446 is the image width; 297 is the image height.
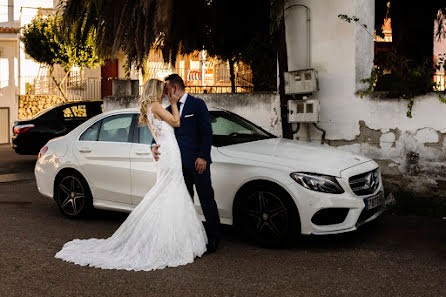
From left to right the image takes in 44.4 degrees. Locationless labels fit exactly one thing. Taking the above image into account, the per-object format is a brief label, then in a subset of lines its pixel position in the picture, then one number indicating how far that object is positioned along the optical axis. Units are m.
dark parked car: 13.24
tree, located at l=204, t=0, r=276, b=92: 10.84
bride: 5.23
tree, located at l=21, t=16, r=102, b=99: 23.34
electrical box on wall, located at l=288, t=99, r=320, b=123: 8.59
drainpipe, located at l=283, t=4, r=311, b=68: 9.09
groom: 5.38
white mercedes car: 5.41
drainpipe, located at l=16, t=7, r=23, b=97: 25.60
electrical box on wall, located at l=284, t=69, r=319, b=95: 8.66
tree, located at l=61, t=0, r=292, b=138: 9.38
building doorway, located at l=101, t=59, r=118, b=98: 29.63
